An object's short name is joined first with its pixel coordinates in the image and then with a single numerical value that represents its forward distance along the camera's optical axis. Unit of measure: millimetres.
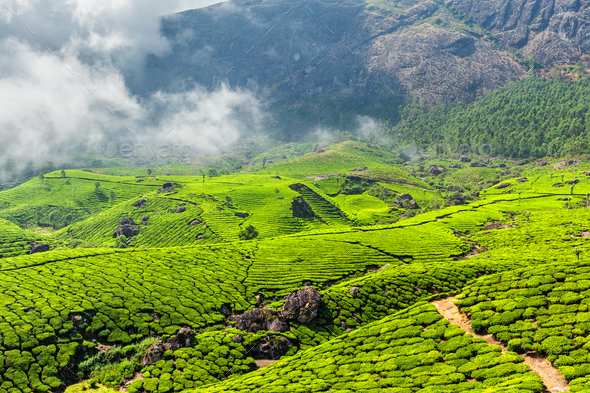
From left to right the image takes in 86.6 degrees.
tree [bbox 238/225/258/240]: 167625
